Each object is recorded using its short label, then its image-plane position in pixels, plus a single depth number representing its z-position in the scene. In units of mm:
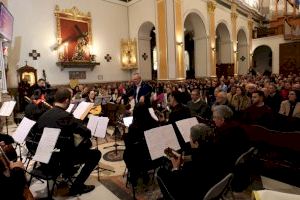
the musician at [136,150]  3428
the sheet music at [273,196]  1179
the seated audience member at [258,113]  4203
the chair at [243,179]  3486
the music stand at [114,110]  7442
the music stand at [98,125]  4160
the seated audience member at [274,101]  6159
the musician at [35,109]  5047
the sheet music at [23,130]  3628
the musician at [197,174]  2141
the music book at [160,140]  2902
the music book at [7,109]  6450
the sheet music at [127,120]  4812
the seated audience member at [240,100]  6234
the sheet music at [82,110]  4723
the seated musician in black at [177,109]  4227
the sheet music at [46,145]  3090
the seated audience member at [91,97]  7659
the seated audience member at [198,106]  5438
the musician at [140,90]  6207
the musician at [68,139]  3377
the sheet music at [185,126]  3422
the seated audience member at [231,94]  6794
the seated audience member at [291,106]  5371
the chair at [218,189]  2025
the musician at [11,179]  2186
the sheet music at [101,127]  4145
